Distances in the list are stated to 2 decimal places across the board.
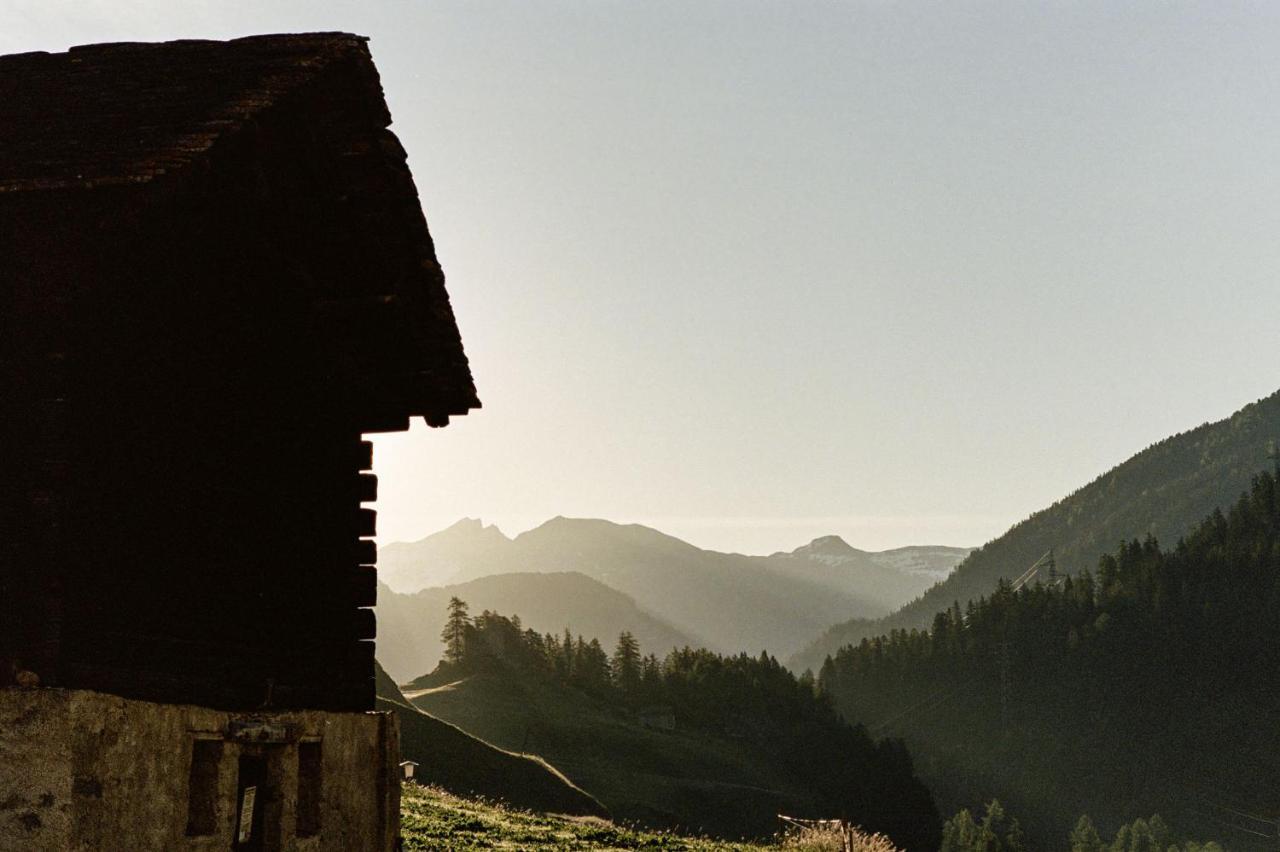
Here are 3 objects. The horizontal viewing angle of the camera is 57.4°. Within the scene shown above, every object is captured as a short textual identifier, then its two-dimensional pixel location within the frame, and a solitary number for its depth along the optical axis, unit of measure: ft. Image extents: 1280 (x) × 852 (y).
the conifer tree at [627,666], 467.52
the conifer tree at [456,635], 406.33
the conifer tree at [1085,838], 472.85
